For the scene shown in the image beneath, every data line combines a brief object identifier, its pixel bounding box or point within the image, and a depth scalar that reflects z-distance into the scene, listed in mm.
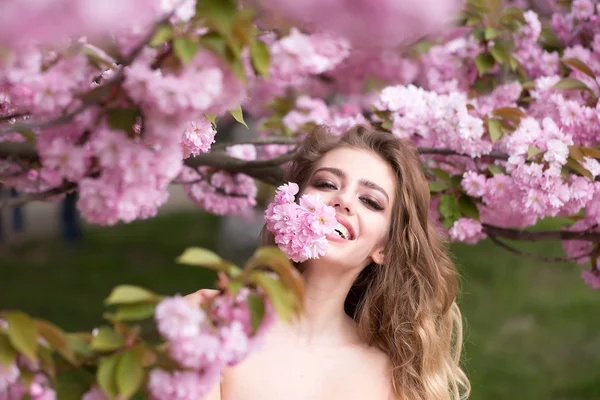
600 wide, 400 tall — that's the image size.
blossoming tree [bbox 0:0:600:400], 1538
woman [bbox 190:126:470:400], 2061
